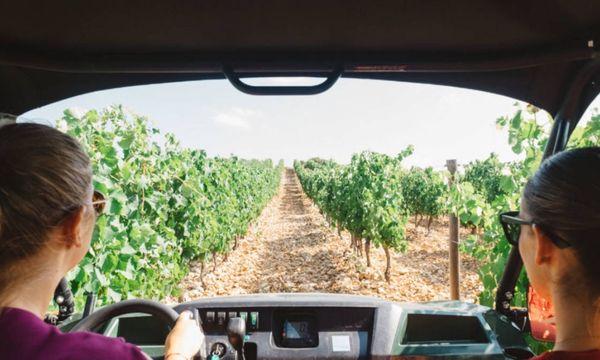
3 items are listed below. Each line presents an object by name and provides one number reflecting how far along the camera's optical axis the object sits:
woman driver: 0.82
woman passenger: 0.96
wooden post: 5.65
